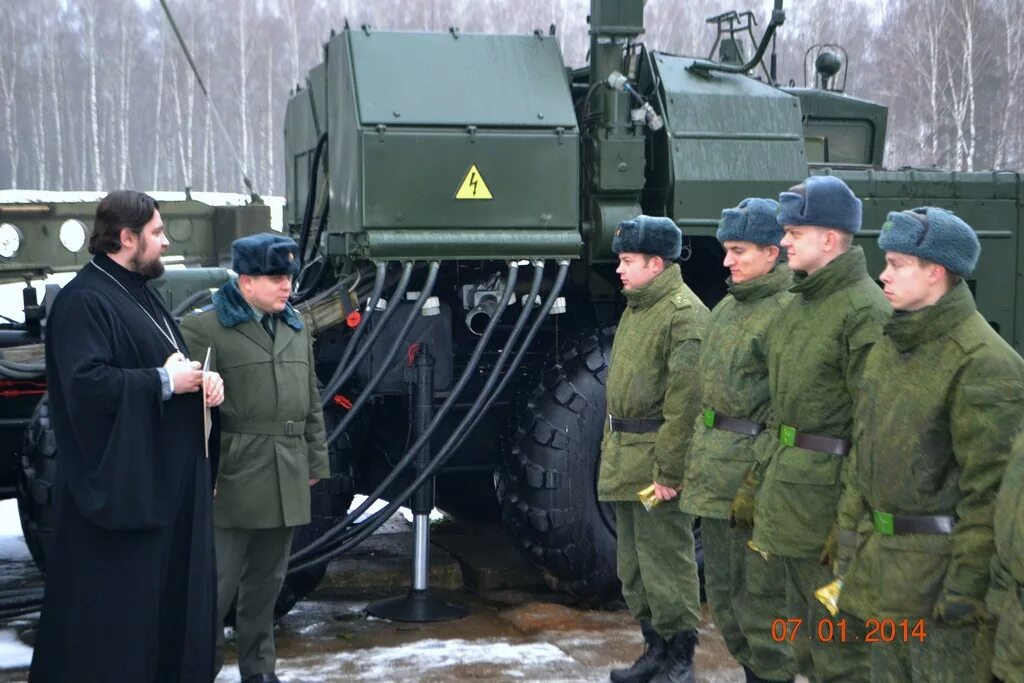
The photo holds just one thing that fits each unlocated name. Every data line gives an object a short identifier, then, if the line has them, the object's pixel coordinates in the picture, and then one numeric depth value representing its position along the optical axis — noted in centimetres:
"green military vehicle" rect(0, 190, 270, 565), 551
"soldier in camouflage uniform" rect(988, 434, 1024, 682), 279
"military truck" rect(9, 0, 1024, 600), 570
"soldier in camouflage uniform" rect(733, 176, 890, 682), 399
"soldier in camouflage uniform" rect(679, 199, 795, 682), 449
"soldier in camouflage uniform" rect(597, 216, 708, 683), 502
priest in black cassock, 387
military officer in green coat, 473
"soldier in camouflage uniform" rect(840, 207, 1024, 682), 317
